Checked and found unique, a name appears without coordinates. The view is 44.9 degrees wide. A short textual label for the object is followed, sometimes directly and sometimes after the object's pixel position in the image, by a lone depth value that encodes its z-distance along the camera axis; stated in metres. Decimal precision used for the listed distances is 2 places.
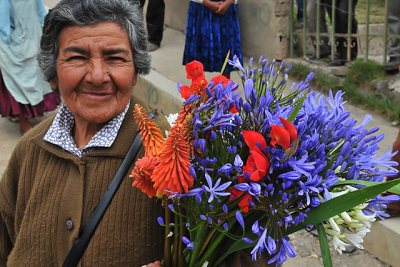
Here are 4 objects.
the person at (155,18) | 7.26
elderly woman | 1.68
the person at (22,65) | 5.28
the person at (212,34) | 4.91
